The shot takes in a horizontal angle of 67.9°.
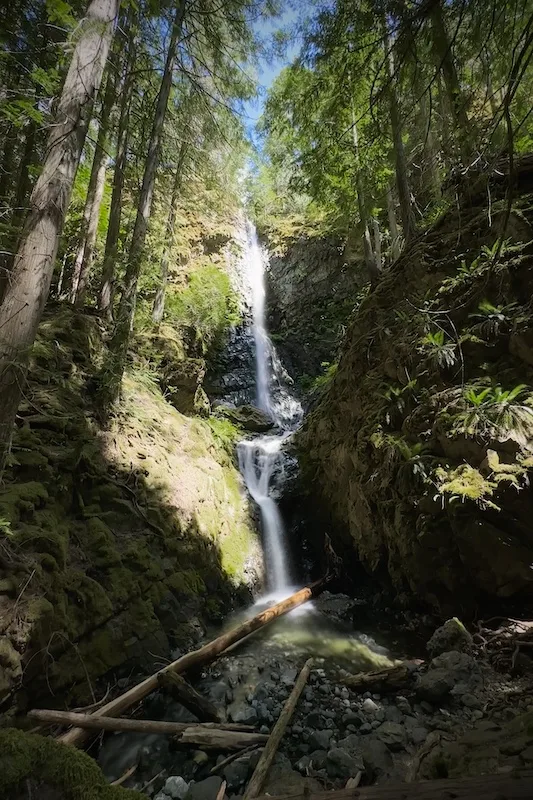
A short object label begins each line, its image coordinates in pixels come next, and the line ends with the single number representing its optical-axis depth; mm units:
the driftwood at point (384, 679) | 4156
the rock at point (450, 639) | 4477
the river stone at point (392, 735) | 3256
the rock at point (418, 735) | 3260
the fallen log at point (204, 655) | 3500
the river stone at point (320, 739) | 3375
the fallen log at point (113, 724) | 3252
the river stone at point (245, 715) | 3822
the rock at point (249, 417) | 12172
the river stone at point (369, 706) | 3846
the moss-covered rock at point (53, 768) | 1732
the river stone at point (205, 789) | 2912
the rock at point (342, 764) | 3010
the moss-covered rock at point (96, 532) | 3617
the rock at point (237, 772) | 3021
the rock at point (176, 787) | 2957
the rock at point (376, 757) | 2969
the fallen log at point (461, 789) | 1565
